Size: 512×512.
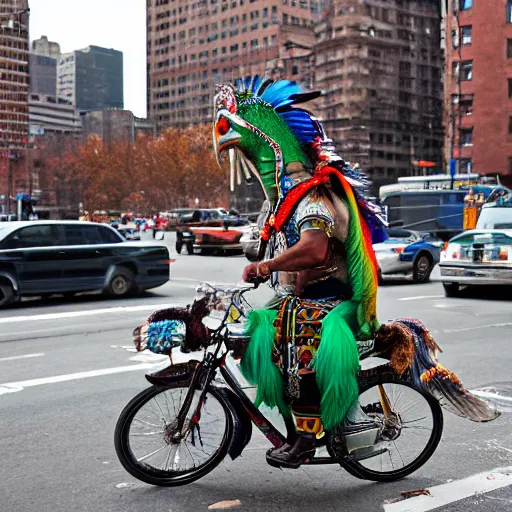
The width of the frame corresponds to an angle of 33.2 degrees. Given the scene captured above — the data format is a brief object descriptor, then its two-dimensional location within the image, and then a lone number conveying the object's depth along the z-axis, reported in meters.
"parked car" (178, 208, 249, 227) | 39.19
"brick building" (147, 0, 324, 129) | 137.50
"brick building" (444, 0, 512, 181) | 76.38
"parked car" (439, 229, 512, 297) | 15.62
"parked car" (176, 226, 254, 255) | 33.28
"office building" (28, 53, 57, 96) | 193.62
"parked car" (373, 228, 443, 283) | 19.44
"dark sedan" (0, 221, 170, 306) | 14.49
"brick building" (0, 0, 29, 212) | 129.25
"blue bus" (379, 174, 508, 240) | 37.53
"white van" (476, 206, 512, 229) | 18.08
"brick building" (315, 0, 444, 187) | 115.56
